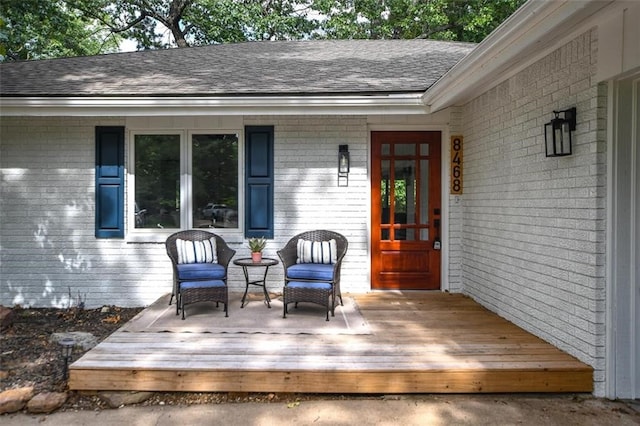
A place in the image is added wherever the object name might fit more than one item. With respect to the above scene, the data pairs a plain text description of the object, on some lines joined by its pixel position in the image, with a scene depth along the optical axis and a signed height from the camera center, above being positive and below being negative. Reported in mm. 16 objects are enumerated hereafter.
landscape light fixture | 3166 -1004
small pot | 4723 -522
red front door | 5637 +10
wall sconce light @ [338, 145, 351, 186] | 5461 +528
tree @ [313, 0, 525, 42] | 13336 +6186
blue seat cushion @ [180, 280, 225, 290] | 4408 -767
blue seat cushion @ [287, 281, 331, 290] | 4410 -772
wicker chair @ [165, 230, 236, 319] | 4395 -756
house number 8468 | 5527 +541
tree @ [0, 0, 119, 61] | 11938 +5231
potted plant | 4746 -440
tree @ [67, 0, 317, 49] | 14523 +6471
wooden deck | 3061 -1108
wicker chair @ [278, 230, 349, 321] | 4383 -760
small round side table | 4621 -584
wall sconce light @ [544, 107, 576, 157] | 3248 +570
